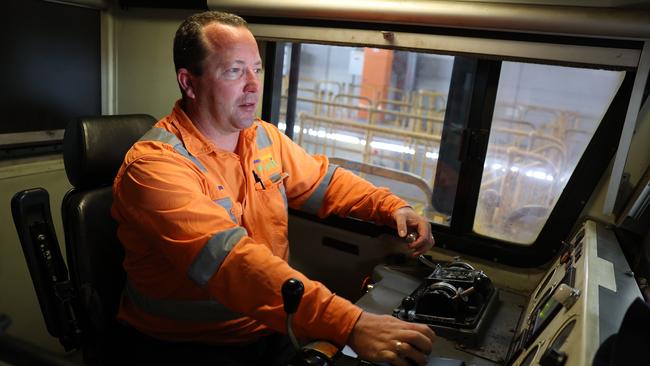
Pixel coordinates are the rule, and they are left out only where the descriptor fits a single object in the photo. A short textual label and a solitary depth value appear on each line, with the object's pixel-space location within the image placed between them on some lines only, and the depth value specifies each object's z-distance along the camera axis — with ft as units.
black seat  5.16
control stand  5.01
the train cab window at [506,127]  5.76
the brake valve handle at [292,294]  3.48
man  3.97
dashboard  3.02
